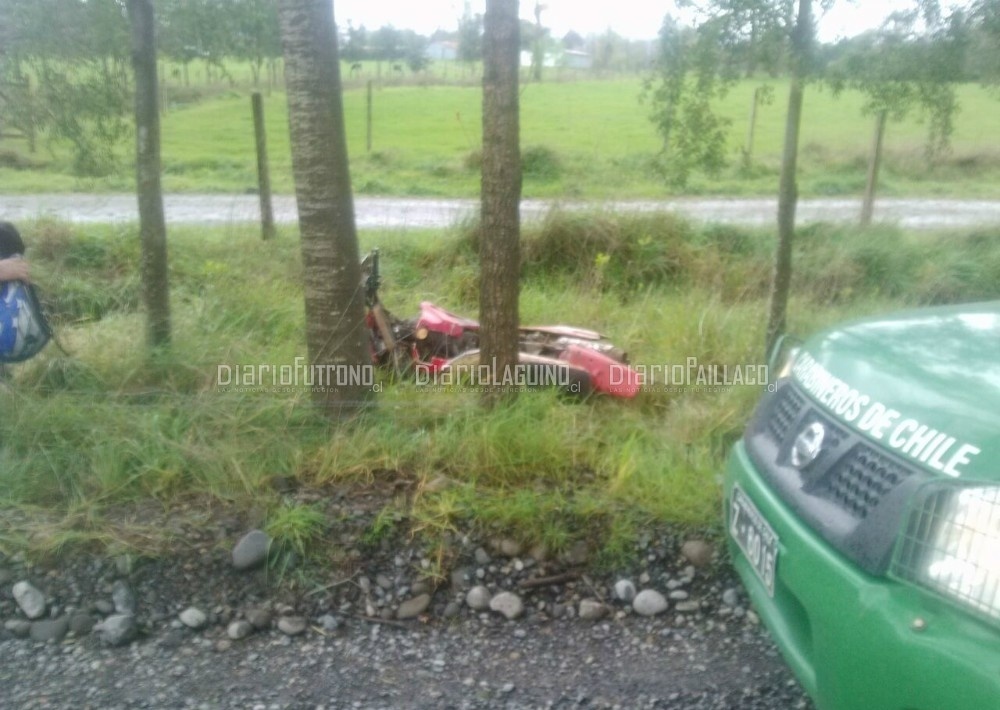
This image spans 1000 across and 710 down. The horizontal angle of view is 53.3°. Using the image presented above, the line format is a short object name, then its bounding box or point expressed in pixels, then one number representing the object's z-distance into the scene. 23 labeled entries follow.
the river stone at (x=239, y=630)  3.72
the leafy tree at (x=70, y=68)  5.34
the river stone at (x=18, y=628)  3.76
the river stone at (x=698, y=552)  4.02
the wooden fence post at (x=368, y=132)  19.31
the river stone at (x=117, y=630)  3.68
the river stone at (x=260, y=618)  3.77
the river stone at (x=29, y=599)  3.82
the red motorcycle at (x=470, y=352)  5.24
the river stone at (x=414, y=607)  3.84
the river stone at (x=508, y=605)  3.83
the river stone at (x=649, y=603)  3.85
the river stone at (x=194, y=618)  3.78
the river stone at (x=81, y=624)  3.75
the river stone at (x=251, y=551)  3.96
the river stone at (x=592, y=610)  3.82
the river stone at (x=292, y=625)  3.74
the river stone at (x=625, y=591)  3.91
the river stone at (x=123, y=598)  3.82
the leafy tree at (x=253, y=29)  5.82
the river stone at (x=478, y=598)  3.88
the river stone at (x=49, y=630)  3.72
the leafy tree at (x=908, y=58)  5.27
